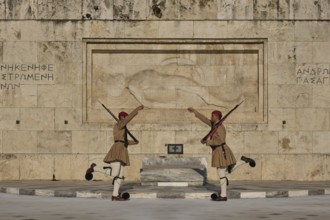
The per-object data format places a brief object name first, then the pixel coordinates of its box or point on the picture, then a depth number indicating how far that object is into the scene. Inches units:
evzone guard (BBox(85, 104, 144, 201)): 678.5
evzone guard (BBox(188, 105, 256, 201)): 674.8
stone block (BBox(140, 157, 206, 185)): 794.8
